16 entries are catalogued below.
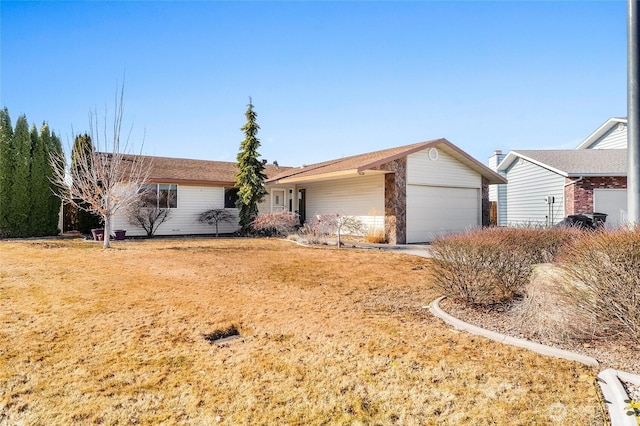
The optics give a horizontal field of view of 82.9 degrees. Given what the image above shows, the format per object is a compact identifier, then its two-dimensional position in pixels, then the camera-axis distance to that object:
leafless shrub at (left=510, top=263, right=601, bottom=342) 3.75
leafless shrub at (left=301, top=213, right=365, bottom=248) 14.50
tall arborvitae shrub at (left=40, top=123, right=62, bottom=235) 17.13
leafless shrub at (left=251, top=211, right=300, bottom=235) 16.56
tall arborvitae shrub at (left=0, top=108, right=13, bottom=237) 15.88
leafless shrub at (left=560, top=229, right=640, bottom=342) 3.39
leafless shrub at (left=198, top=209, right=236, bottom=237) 18.48
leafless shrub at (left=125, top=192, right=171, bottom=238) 16.77
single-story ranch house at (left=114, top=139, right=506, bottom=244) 14.61
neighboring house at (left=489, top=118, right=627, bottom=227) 15.10
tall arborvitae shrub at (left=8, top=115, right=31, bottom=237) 16.14
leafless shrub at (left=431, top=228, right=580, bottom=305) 4.91
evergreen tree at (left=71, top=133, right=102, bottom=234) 17.06
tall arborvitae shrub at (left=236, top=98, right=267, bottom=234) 18.17
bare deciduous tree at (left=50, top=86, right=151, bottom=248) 12.32
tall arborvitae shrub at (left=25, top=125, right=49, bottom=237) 16.69
